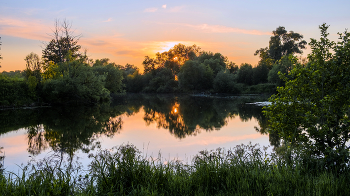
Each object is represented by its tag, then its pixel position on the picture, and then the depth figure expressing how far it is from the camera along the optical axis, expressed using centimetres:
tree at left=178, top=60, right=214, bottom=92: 6462
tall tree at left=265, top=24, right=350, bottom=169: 541
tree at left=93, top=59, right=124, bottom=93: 4628
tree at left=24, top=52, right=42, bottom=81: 2963
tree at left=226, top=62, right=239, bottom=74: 7791
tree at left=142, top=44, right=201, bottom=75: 8550
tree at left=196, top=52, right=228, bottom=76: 6866
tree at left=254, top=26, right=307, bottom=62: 6550
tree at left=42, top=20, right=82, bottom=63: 4298
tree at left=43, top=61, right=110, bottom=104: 2853
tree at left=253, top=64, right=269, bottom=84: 6041
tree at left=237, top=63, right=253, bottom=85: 6206
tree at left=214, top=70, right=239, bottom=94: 5758
